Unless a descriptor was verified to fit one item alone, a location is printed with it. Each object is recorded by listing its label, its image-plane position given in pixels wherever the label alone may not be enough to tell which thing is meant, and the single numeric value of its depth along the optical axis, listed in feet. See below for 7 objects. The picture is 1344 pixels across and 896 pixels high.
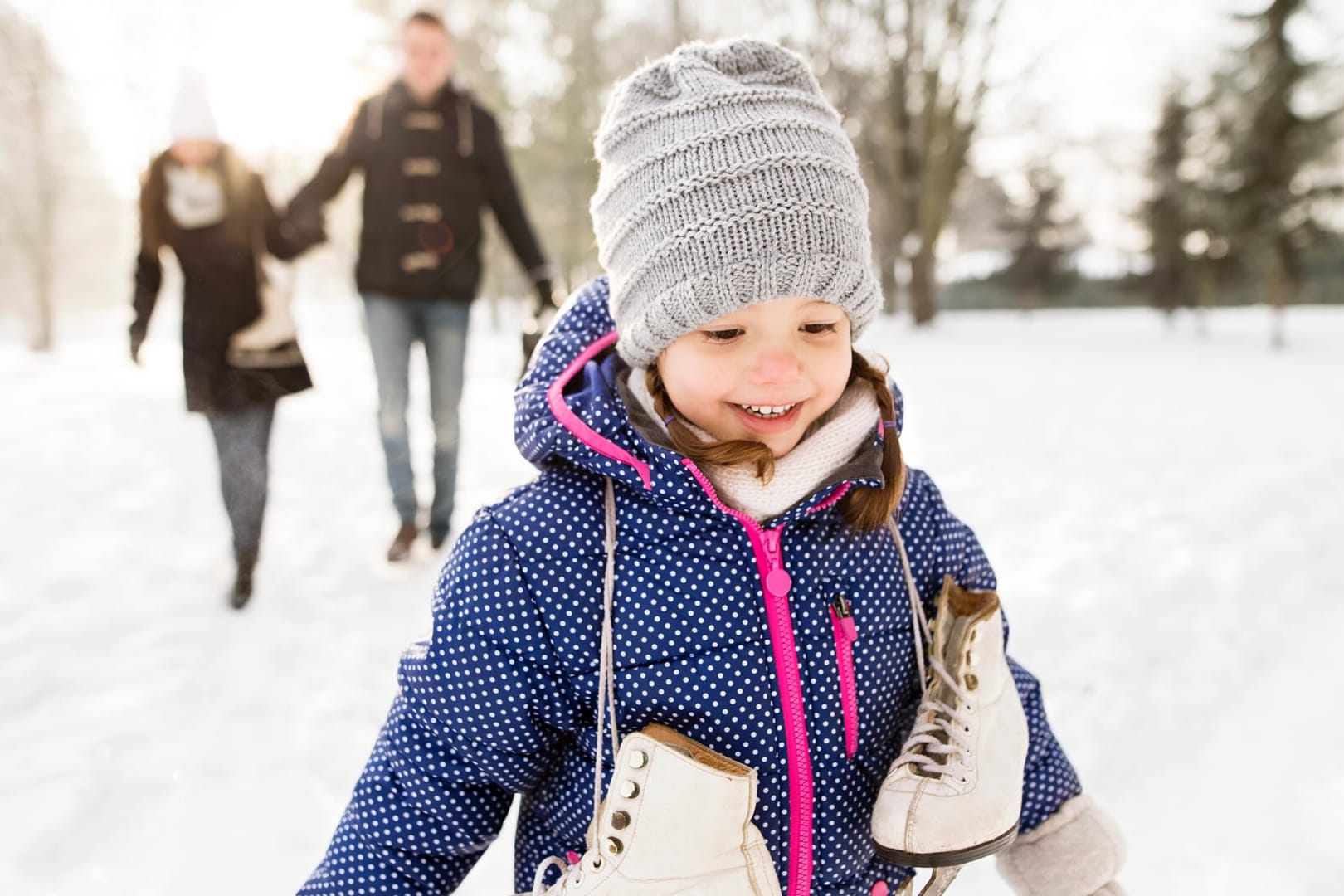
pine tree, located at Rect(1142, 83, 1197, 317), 71.61
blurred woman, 9.81
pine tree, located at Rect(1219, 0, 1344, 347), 49.21
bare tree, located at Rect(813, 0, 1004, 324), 54.44
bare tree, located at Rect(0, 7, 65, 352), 49.14
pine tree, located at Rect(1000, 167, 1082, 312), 89.71
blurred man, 11.09
